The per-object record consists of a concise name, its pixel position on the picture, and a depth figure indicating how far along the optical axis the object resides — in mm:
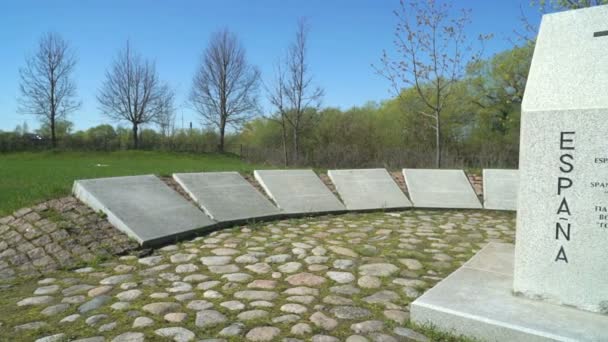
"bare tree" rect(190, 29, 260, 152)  32812
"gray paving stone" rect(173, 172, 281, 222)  5648
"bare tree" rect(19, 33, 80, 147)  31406
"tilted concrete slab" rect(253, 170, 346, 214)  6402
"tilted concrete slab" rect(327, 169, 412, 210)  6832
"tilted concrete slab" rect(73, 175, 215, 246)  4582
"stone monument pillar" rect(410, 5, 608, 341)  2381
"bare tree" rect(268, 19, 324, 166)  21031
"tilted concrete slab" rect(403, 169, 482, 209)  7012
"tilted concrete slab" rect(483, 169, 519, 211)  6949
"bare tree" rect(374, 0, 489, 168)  11805
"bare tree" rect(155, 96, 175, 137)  34469
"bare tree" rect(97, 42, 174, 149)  34125
